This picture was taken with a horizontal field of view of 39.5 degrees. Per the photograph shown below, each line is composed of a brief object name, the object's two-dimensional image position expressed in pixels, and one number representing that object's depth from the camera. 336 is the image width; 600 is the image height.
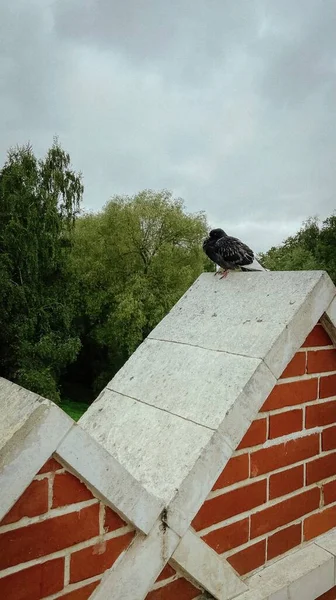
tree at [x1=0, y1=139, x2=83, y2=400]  23.47
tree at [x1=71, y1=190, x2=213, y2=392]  27.80
